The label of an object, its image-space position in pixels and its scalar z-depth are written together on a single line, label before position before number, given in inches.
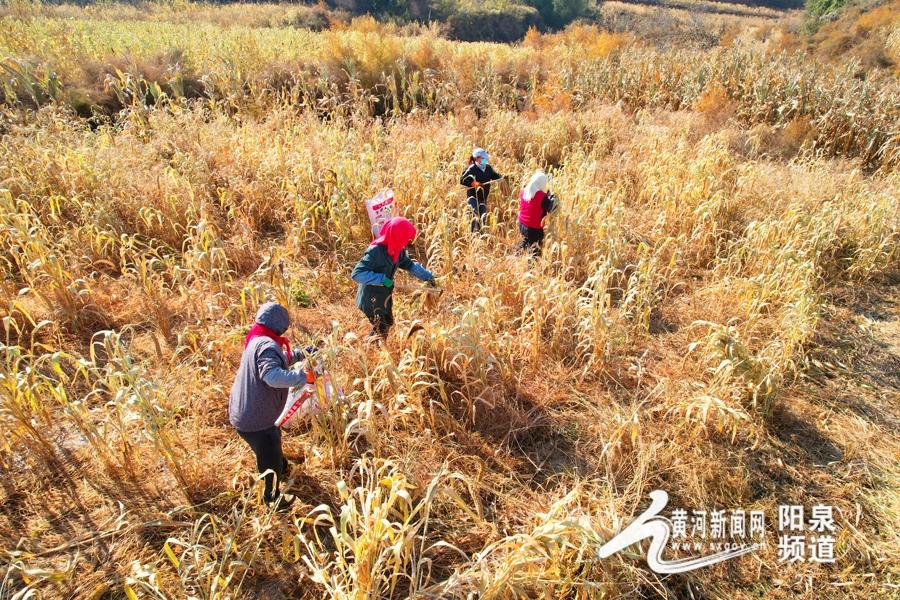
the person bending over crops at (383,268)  134.3
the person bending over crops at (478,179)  205.2
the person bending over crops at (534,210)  179.5
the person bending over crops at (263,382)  92.0
